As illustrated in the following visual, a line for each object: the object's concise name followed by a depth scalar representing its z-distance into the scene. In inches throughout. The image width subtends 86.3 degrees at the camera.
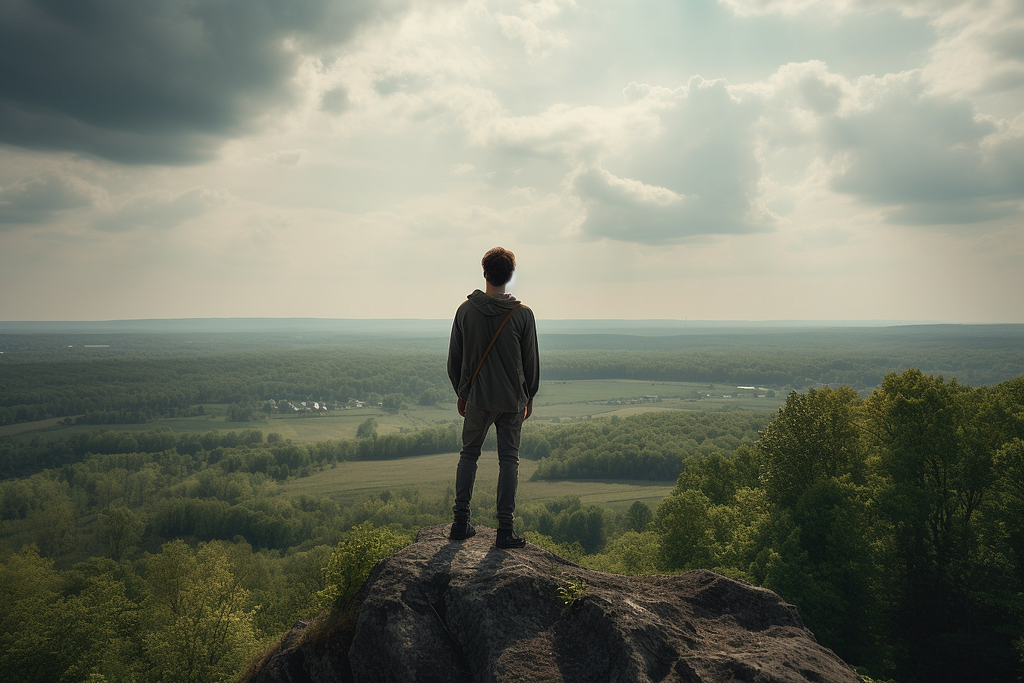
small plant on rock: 235.5
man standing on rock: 263.6
